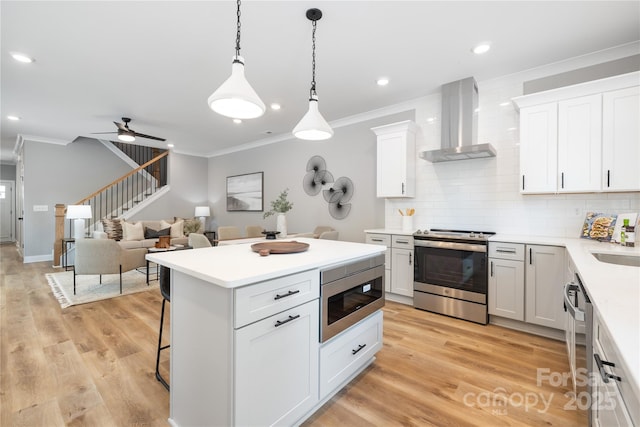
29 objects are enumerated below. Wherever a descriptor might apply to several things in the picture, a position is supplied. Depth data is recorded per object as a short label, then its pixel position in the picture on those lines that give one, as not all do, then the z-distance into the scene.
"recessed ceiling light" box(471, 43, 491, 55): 2.73
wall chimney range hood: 3.42
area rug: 3.88
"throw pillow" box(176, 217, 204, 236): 6.95
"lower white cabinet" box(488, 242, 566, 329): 2.66
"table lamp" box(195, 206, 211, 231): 7.55
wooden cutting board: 1.92
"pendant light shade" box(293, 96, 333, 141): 2.14
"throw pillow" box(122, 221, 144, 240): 6.18
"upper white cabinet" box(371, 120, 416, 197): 3.90
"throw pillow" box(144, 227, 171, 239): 6.46
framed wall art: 6.65
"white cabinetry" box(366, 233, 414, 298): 3.64
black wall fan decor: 4.96
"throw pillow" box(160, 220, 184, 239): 6.72
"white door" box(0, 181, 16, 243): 9.26
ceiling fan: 4.66
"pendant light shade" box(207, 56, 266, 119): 1.51
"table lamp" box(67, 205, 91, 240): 5.35
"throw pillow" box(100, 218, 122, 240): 6.19
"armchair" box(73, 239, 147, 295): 3.97
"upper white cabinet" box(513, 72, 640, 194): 2.50
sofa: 6.06
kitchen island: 1.27
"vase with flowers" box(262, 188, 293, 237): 4.67
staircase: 7.21
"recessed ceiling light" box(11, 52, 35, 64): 2.89
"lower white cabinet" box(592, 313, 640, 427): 0.73
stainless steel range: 3.08
